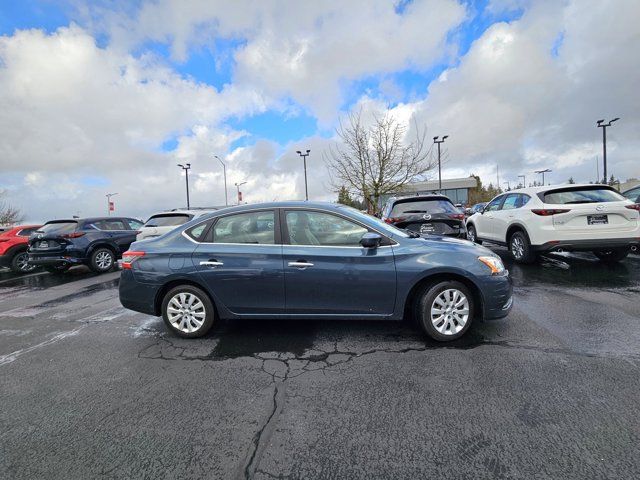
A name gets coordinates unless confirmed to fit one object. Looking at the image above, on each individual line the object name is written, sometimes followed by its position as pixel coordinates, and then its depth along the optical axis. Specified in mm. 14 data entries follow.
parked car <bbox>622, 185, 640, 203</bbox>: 9058
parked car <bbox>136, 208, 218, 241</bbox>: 8883
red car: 10922
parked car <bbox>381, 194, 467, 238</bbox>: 7035
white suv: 6602
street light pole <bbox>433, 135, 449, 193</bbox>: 30172
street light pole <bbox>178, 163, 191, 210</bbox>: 37531
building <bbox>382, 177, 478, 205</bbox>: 70500
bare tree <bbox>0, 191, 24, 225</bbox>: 40406
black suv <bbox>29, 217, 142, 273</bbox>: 9633
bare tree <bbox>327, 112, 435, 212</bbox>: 22031
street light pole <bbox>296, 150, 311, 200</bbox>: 31612
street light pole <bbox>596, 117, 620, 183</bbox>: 25609
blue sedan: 3809
